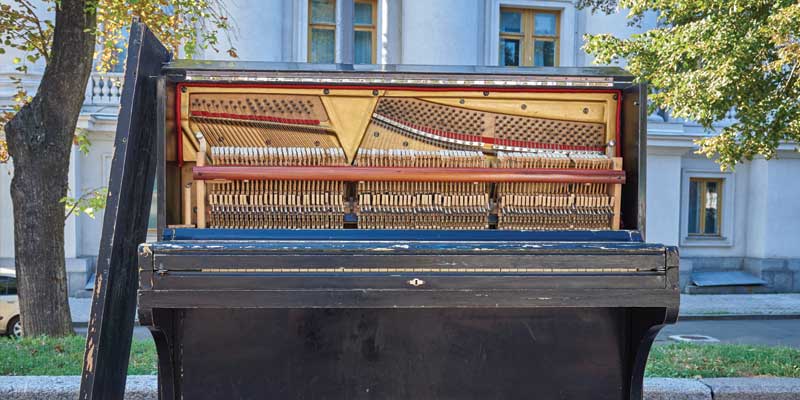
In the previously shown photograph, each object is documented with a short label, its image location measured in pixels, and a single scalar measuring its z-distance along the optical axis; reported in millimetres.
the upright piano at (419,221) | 3148
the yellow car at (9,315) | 9484
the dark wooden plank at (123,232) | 3393
